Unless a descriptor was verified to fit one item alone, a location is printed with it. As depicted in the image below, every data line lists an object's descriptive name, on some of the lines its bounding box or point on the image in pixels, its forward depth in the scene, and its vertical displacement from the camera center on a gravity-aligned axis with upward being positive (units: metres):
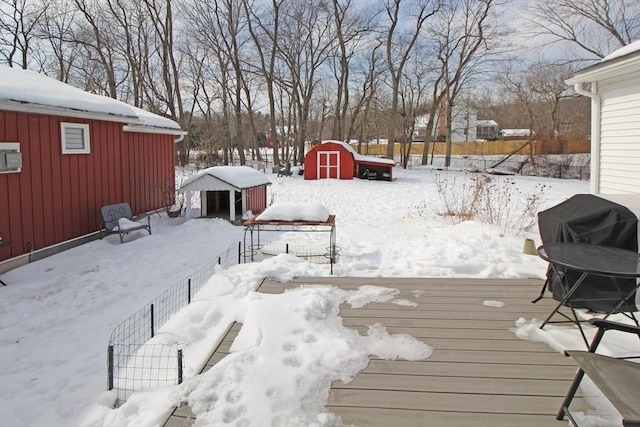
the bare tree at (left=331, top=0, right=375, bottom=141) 26.39 +8.25
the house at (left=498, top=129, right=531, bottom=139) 47.05 +4.74
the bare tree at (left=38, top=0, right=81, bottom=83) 22.31 +7.08
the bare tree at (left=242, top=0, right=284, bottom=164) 25.03 +7.78
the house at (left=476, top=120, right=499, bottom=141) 50.32 +5.29
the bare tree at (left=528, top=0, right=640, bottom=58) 20.17 +7.38
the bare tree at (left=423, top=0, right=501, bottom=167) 26.22 +7.74
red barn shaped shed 20.16 +0.56
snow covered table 5.37 -0.58
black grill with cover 3.15 -0.47
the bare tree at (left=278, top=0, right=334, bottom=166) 26.06 +7.55
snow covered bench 7.40 -0.79
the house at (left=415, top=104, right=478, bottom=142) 32.16 +4.83
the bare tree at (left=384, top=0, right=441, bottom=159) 26.25 +7.84
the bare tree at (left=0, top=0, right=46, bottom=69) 20.83 +7.16
